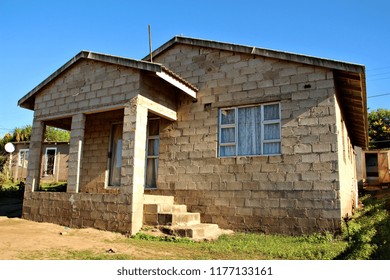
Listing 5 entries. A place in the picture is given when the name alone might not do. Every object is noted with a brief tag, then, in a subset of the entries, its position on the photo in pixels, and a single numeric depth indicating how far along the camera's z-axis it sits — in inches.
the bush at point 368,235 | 208.7
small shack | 914.7
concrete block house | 329.1
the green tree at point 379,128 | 1300.4
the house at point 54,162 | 969.5
